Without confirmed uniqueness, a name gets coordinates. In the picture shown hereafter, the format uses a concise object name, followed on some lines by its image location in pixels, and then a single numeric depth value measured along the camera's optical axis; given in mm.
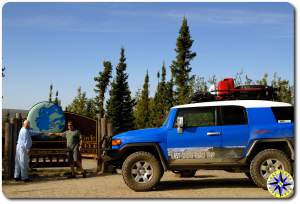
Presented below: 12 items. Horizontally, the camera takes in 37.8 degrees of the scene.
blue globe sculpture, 18516
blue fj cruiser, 9656
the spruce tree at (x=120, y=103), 40219
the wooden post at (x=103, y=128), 14477
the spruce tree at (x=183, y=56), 35812
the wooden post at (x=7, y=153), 12531
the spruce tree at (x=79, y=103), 48812
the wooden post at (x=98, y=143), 14341
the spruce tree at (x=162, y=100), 38731
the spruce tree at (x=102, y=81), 42875
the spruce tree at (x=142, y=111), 44500
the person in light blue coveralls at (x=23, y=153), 11906
